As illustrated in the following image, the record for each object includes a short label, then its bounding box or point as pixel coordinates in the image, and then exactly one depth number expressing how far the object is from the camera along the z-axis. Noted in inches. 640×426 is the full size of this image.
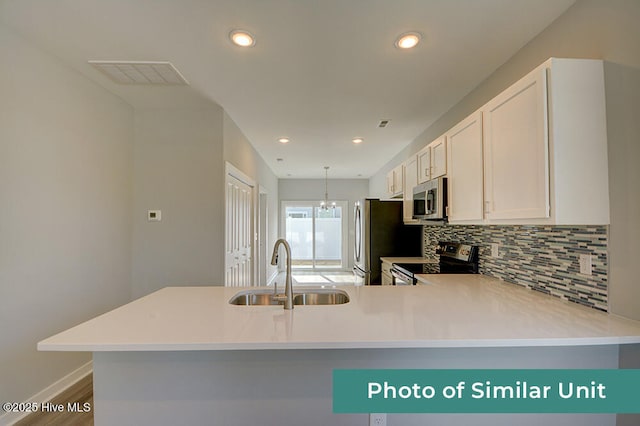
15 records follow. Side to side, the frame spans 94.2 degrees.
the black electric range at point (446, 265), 106.9
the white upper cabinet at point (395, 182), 153.5
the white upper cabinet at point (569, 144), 55.0
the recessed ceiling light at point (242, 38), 75.3
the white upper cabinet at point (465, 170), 78.9
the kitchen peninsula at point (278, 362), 49.8
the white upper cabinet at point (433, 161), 102.0
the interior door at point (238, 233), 136.9
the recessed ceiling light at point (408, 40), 76.0
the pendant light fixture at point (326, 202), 314.3
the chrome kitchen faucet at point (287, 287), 62.1
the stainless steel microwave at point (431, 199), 100.3
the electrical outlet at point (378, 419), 49.9
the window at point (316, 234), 322.3
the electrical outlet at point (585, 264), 60.5
